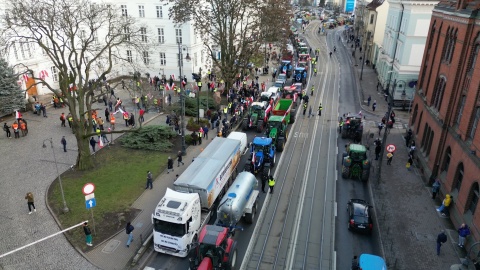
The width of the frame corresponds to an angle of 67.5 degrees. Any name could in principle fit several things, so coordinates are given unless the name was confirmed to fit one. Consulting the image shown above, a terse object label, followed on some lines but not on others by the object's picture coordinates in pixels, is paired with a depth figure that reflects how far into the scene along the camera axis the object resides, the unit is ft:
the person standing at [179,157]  87.10
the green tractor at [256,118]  112.47
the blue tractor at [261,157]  81.87
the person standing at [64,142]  91.71
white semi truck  55.31
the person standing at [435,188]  76.79
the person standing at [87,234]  57.57
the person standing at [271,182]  76.13
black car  63.16
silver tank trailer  58.85
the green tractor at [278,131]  97.25
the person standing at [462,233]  60.01
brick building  65.51
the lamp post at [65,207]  66.49
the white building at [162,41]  158.30
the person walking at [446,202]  70.73
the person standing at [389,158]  91.45
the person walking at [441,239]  58.39
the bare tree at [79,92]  72.49
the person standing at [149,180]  75.61
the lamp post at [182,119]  90.79
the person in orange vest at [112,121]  105.29
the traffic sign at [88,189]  56.39
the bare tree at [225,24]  132.87
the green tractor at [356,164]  82.07
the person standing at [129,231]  58.14
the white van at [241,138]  90.53
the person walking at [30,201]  65.41
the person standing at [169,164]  83.80
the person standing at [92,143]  92.57
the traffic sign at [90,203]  57.68
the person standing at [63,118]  109.09
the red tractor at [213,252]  50.31
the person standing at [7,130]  98.99
